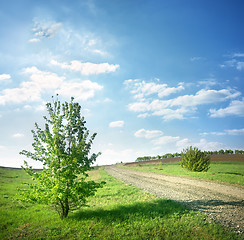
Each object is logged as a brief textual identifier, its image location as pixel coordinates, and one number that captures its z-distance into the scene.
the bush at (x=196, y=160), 30.36
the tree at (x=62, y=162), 8.23
